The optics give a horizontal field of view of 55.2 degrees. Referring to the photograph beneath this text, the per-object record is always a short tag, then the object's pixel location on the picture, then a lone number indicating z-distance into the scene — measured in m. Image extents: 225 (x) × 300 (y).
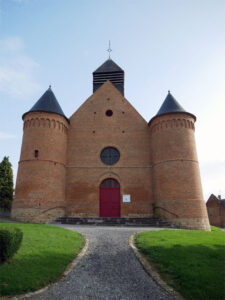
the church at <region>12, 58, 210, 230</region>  16.64
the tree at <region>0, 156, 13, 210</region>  26.58
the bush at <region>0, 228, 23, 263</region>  5.67
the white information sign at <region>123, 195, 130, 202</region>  18.27
